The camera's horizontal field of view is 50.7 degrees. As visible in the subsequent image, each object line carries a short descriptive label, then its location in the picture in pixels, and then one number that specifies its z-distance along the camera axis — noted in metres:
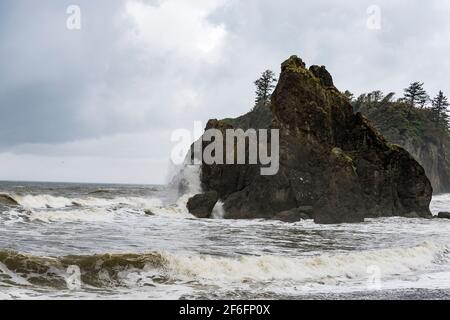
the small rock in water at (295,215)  35.76
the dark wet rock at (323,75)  46.34
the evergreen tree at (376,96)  104.97
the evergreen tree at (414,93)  95.45
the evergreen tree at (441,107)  103.25
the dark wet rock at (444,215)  40.66
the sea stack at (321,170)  37.81
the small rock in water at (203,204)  38.84
